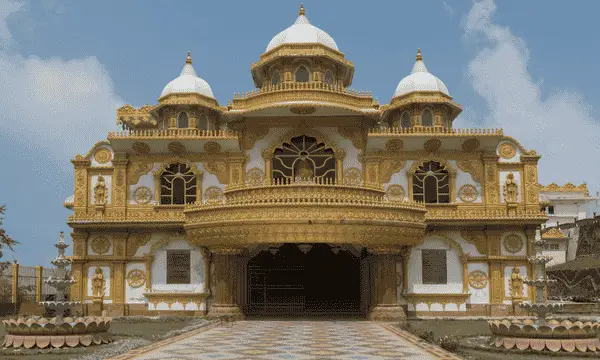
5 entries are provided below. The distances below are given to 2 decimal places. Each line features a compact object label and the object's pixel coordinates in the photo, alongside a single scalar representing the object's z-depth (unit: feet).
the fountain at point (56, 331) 55.98
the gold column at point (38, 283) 116.61
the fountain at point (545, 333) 50.93
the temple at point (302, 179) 94.32
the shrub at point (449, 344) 50.90
